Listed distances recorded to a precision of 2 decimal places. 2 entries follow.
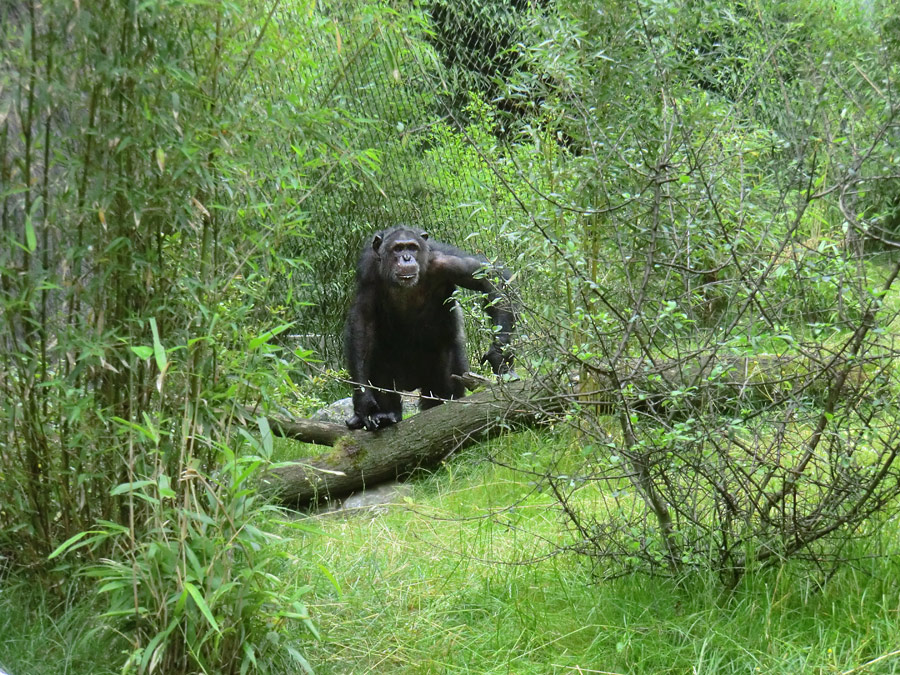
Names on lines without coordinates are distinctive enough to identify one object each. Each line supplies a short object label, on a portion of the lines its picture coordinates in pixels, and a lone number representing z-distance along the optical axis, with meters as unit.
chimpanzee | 5.86
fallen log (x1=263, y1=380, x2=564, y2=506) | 5.35
